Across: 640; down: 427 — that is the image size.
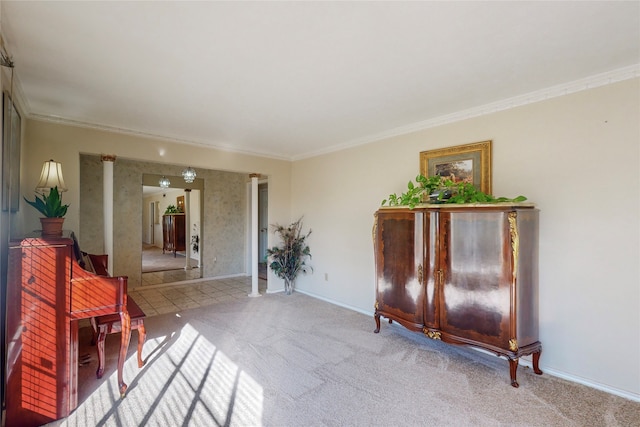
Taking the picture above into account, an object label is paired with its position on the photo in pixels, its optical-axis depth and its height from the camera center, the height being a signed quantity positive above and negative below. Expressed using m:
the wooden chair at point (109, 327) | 2.44 -0.96
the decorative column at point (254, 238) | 5.19 -0.44
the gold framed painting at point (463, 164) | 3.05 +0.54
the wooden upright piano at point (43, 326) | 1.90 -0.75
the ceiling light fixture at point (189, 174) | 4.98 +0.65
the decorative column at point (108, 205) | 3.66 +0.10
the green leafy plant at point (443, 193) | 2.83 +0.20
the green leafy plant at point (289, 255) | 5.26 -0.74
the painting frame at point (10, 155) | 2.11 +0.46
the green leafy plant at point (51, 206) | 2.14 +0.05
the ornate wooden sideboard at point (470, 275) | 2.45 -0.57
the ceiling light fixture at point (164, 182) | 5.77 +0.60
